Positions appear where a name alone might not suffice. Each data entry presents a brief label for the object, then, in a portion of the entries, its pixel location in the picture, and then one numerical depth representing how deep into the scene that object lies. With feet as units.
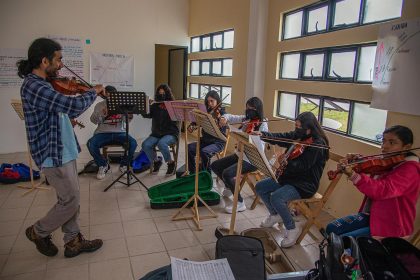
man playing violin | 6.00
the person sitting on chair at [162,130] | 12.80
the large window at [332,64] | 8.93
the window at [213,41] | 16.37
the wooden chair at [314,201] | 7.36
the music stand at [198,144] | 7.87
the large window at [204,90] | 16.52
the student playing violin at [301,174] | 7.64
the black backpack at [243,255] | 4.94
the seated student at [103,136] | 12.38
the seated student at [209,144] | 11.33
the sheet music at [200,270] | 3.88
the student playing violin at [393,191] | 5.66
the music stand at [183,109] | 9.62
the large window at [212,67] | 16.57
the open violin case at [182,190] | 9.87
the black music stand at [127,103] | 10.50
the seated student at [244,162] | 9.69
